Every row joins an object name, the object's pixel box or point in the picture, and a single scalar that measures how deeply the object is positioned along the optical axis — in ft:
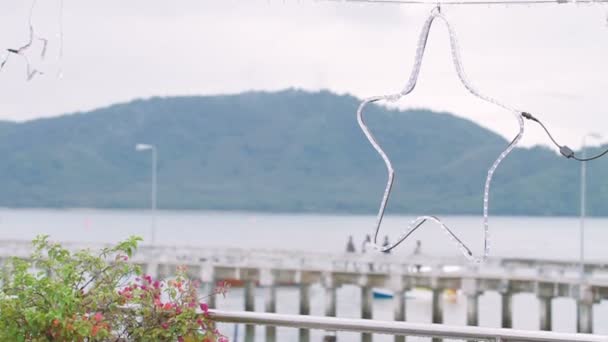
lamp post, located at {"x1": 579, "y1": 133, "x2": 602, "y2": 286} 80.90
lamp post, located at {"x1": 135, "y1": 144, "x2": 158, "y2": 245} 108.99
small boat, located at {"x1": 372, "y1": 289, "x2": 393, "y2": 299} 136.98
